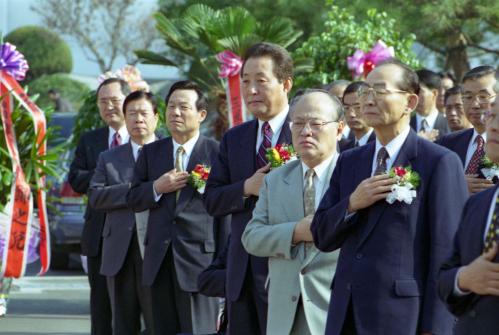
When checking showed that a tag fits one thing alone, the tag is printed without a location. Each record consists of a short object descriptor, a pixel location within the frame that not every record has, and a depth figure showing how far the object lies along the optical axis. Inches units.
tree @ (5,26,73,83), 2430.6
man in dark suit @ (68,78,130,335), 571.3
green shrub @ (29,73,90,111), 2083.1
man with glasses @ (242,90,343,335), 357.2
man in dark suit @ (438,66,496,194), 411.4
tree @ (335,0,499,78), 1149.2
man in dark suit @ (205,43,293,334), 388.1
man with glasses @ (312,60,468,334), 311.1
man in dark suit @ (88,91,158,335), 524.1
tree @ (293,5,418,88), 789.0
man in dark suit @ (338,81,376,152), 530.2
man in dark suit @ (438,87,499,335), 258.0
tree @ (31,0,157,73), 2511.8
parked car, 982.1
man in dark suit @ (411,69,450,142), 612.4
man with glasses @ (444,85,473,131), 557.6
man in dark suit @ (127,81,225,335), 483.5
